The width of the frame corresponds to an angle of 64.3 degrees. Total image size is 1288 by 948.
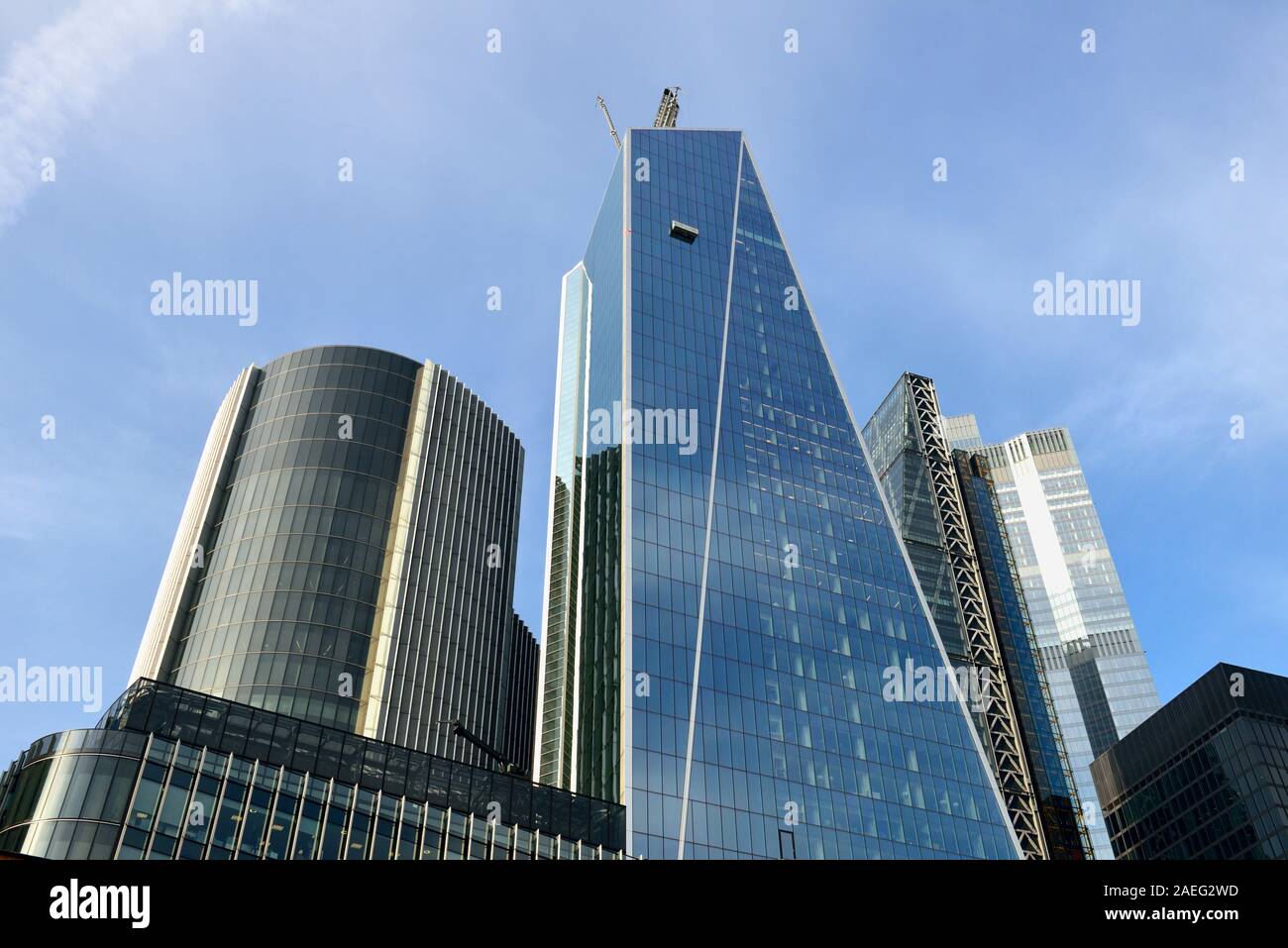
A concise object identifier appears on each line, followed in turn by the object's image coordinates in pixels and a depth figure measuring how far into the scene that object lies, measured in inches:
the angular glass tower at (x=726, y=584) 3265.3
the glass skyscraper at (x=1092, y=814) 6816.4
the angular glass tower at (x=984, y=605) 5836.6
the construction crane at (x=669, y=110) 7155.5
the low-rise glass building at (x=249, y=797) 2148.1
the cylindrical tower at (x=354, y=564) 3991.1
